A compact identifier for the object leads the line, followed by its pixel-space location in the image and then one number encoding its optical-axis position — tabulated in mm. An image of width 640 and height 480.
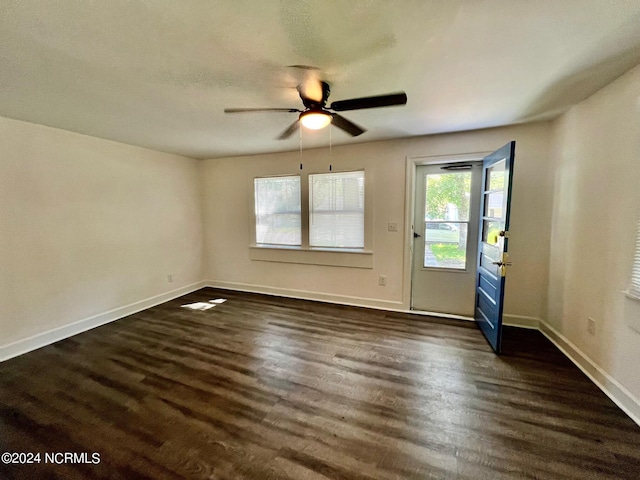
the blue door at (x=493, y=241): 2498
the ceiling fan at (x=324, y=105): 1709
